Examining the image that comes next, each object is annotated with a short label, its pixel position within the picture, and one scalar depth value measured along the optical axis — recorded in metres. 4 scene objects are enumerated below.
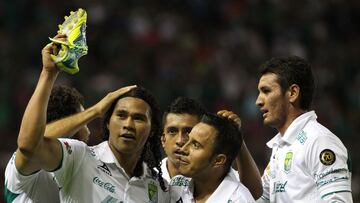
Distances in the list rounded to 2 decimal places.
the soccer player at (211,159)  10.62
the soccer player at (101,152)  9.53
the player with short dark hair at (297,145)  10.34
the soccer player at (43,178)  10.56
